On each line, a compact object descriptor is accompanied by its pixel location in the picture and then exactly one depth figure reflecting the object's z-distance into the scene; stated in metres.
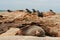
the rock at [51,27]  11.26
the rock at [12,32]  11.14
